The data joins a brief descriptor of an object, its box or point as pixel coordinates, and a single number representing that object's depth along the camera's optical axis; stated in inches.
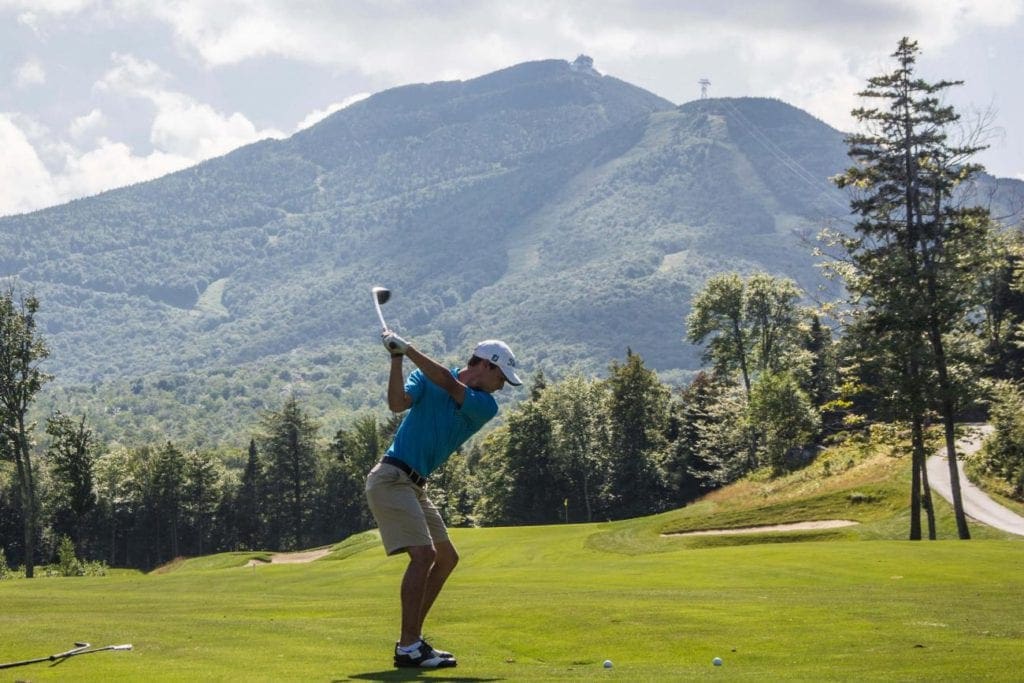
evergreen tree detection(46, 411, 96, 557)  3051.2
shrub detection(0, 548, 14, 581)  2522.1
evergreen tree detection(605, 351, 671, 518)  3937.0
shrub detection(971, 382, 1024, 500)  1625.2
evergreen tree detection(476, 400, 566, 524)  3971.5
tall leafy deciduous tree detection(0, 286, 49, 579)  2300.7
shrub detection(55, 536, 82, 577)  2262.6
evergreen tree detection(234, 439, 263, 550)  4790.8
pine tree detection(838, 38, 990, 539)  1678.2
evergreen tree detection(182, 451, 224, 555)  4675.2
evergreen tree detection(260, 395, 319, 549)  4694.9
